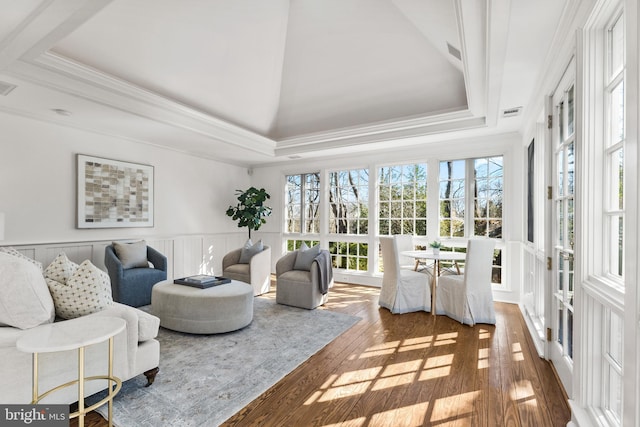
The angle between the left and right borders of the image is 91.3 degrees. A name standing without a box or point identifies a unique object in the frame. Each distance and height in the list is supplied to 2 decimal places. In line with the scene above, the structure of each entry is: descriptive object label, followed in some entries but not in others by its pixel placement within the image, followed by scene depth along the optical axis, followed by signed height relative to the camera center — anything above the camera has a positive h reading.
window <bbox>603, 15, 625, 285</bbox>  1.51 +0.32
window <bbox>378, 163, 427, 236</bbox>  5.23 +0.26
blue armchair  3.94 -0.87
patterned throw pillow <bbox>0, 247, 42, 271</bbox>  2.48 -0.31
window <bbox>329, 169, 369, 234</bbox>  5.80 +0.24
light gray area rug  1.92 -1.22
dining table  3.83 -0.53
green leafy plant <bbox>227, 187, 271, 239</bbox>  6.07 +0.08
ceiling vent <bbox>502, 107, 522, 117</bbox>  3.53 +1.19
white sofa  1.65 -0.83
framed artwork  4.23 +0.30
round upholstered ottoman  3.11 -0.97
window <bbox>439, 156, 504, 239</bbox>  4.61 +0.27
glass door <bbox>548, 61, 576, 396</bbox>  2.13 -0.11
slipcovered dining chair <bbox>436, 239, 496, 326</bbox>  3.54 -0.82
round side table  1.42 -0.60
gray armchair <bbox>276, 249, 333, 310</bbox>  4.07 -0.98
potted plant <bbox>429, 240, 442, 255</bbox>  4.10 -0.43
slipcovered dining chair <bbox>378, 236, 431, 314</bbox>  3.98 -0.94
